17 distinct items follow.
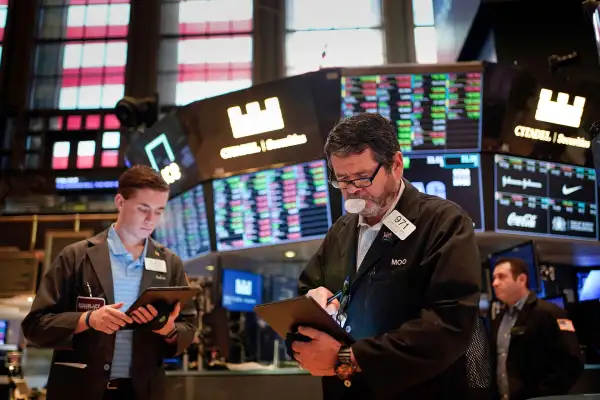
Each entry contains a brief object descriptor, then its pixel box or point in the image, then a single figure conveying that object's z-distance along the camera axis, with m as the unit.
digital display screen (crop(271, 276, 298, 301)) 6.24
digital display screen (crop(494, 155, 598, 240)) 4.84
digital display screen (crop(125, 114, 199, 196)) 5.50
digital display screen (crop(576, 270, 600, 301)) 5.22
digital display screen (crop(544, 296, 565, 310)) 4.73
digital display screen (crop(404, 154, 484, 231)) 4.82
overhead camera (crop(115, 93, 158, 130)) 6.36
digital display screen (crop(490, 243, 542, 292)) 4.65
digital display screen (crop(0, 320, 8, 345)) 7.91
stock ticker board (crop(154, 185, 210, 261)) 5.47
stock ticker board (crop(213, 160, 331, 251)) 5.00
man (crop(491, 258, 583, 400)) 3.52
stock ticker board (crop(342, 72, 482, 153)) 4.87
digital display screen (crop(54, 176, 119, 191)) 9.65
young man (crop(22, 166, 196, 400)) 2.09
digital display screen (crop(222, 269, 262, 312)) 5.66
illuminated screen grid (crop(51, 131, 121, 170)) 10.04
